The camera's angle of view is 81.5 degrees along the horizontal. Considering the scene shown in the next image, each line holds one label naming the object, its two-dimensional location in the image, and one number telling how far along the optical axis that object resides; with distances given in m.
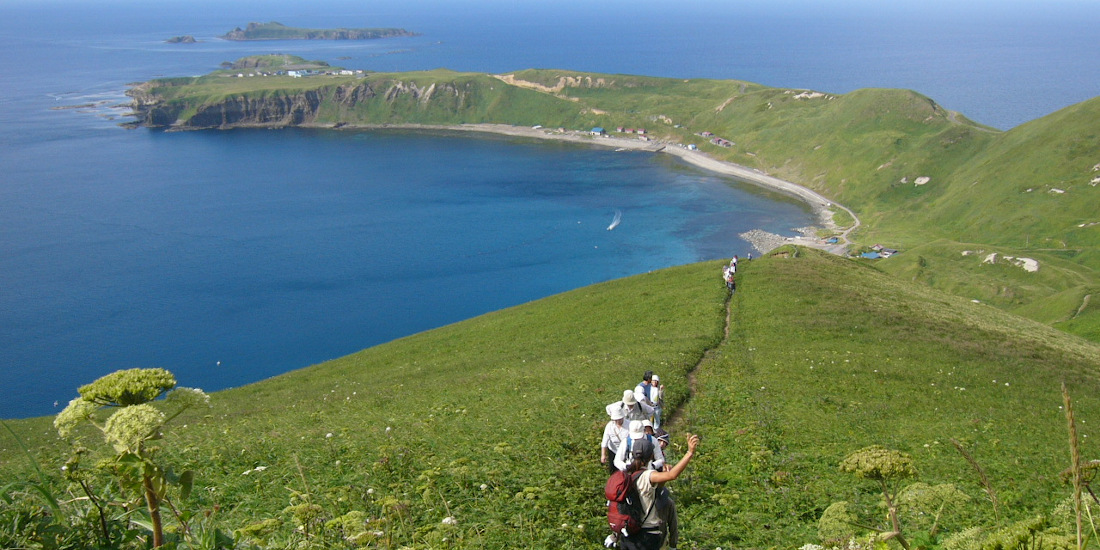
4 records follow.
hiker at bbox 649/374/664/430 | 19.47
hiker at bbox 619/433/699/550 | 9.80
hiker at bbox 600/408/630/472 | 14.29
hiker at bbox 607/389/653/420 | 14.76
